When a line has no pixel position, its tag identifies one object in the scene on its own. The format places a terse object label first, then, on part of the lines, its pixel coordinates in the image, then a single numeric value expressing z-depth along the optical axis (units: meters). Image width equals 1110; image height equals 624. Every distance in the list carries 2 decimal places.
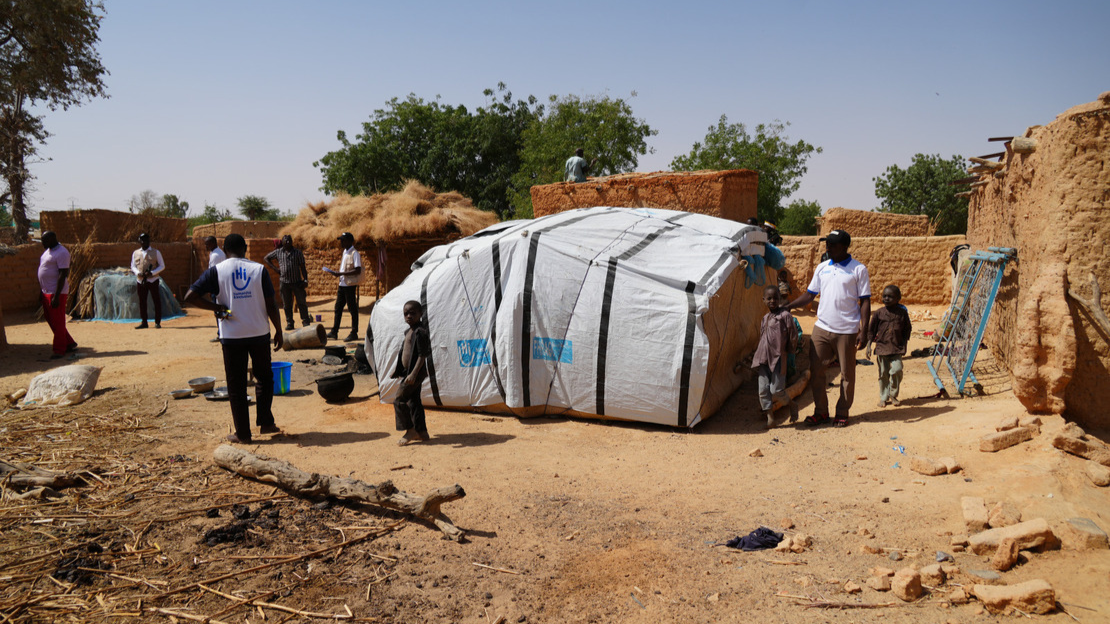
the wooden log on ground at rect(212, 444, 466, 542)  3.69
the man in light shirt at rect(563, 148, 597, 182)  11.32
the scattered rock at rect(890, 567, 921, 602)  2.85
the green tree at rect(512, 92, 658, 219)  24.31
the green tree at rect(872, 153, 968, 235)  26.58
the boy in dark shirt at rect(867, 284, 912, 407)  5.94
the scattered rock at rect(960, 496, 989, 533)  3.36
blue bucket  7.08
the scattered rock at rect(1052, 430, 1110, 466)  3.95
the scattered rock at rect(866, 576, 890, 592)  2.96
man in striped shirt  10.27
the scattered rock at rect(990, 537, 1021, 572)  3.01
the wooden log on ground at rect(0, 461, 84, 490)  4.11
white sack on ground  6.48
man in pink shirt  8.47
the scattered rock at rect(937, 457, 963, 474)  4.14
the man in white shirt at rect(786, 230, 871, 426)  5.38
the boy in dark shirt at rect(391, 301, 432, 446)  5.39
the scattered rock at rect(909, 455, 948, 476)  4.15
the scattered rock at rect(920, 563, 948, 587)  2.96
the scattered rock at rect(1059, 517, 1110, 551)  3.07
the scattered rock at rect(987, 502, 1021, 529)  3.35
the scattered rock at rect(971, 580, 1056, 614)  2.66
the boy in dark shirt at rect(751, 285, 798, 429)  5.60
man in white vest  5.19
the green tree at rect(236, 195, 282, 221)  36.63
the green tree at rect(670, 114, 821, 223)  28.25
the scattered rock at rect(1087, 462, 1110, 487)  3.76
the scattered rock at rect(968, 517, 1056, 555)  3.08
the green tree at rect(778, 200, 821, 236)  31.98
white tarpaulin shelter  5.71
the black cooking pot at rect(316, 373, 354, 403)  6.75
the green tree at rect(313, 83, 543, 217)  27.59
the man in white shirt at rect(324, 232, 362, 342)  9.98
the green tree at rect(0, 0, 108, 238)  18.52
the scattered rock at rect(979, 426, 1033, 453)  4.25
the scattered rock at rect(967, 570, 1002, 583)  2.95
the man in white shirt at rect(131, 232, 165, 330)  11.54
